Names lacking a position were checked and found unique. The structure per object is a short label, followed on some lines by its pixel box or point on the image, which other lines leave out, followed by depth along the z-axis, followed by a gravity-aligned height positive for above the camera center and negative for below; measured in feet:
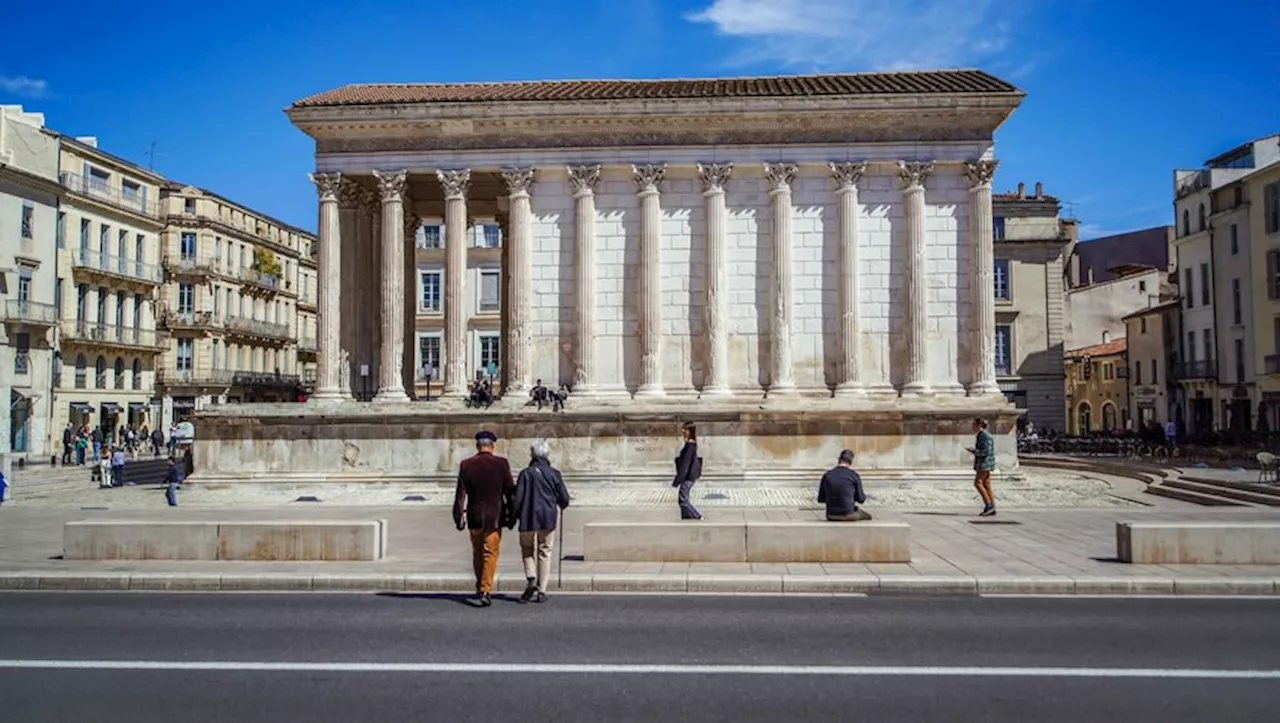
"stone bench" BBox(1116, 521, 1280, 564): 49.37 -6.56
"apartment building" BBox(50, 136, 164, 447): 178.50 +21.91
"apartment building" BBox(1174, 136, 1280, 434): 171.12 +20.12
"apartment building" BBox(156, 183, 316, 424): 213.46 +22.88
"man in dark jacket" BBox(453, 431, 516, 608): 41.73 -3.86
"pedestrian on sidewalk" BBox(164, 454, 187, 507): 95.71 -6.61
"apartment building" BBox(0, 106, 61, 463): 162.61 +21.68
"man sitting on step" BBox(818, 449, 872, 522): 55.16 -4.62
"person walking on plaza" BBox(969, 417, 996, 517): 75.10 -4.25
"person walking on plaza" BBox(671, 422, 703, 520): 68.23 -4.12
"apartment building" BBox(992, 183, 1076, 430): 197.67 +17.61
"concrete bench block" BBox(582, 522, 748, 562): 50.62 -6.51
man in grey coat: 42.16 -4.16
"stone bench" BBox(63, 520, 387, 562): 52.21 -6.58
